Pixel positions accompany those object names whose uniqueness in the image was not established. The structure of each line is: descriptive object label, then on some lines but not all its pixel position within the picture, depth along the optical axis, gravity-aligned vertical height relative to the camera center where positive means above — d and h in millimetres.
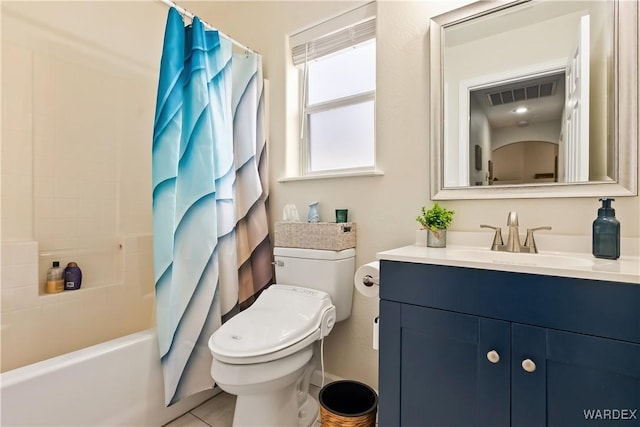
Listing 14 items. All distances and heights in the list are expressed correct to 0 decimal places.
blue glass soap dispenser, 971 -69
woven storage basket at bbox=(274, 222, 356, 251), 1500 -119
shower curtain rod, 1390 +958
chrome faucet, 1143 -107
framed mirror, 1068 +443
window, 1708 +718
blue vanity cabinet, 750 -387
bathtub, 1014 -660
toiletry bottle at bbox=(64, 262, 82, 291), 1737 -368
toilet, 1103 -483
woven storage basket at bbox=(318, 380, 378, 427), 1248 -836
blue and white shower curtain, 1351 +36
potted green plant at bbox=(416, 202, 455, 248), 1268 -52
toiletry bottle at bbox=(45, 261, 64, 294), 1679 -372
